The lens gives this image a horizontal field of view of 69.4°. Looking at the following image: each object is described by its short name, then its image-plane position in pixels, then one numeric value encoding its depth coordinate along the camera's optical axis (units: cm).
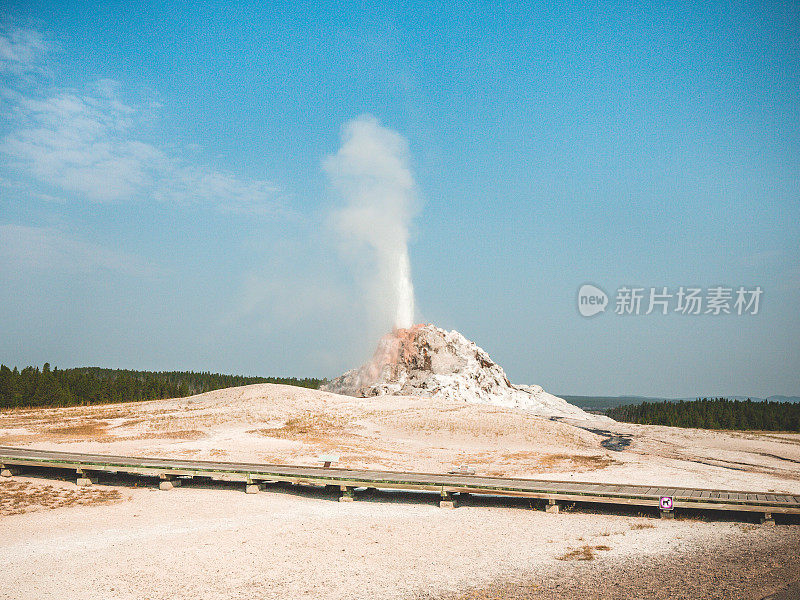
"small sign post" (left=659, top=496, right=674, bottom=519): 2077
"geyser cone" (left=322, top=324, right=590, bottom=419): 7350
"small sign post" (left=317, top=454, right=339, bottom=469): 2752
